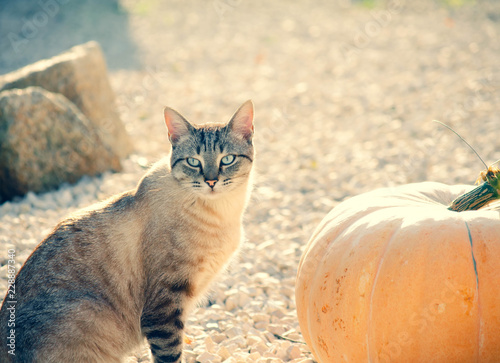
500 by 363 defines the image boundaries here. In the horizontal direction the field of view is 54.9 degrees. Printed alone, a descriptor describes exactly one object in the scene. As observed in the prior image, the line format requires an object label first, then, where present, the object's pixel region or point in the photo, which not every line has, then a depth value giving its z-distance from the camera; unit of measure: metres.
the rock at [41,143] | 5.65
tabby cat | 2.90
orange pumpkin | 2.55
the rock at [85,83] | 6.65
